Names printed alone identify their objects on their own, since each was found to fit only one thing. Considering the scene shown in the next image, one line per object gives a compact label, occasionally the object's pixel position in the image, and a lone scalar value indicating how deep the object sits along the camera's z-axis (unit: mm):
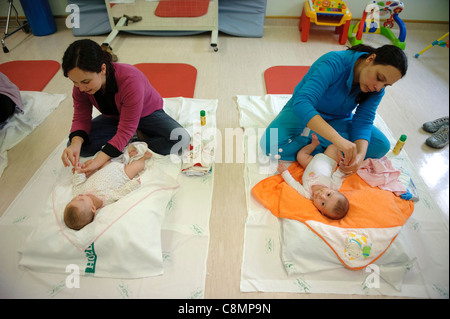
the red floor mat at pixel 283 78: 2270
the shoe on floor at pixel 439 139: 1756
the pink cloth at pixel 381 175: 1412
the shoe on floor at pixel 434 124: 1884
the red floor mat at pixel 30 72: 2270
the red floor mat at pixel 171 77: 2207
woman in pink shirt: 1190
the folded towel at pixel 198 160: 1552
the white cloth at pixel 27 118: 1751
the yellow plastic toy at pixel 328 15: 2717
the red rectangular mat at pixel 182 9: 3086
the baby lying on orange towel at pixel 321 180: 1262
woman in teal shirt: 1135
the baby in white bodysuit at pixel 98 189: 1174
